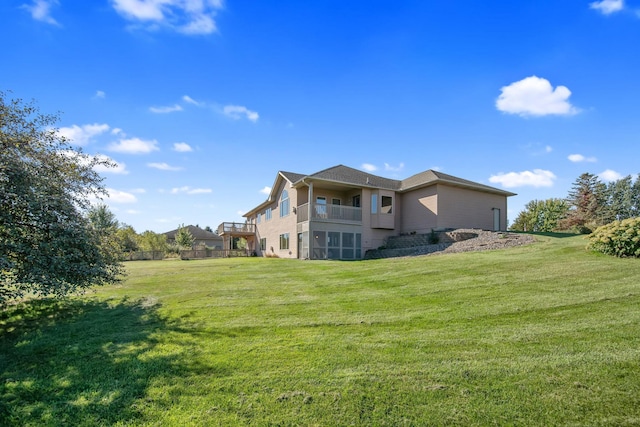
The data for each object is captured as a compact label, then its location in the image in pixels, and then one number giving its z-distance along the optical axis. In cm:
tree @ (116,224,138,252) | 3399
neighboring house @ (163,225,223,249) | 5296
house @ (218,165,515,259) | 2014
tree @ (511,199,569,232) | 4916
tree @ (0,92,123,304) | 611
